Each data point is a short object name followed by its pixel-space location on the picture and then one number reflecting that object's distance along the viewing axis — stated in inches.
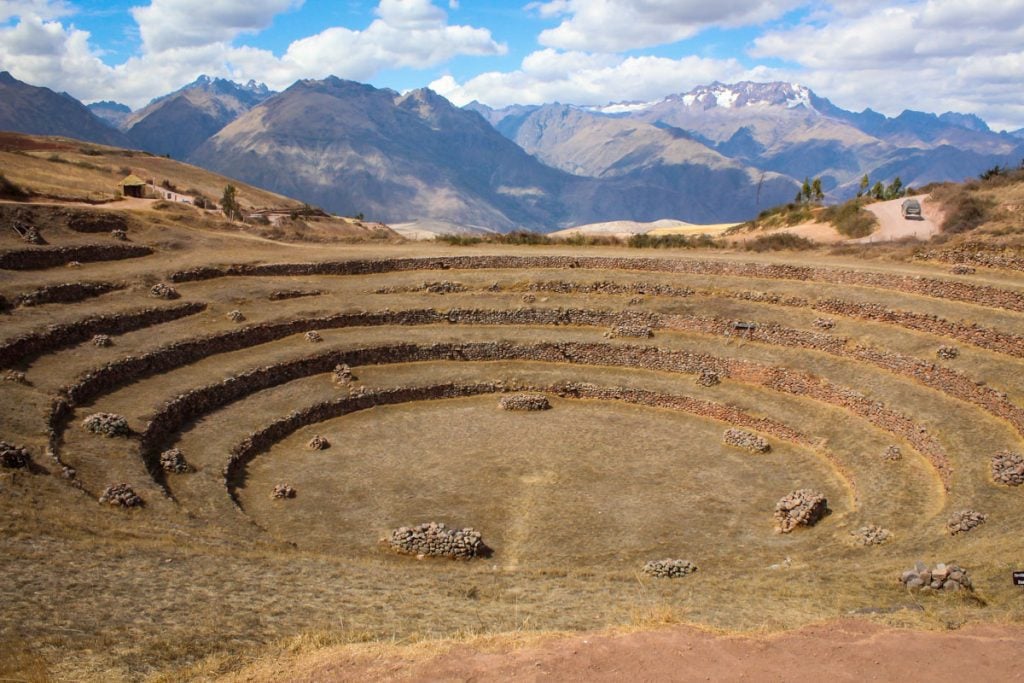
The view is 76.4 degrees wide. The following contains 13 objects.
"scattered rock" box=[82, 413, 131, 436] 1165.1
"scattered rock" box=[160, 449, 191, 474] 1157.1
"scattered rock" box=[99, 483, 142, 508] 928.9
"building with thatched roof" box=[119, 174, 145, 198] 3181.6
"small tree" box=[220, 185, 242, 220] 3538.4
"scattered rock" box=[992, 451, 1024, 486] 1039.6
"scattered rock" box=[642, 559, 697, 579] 890.7
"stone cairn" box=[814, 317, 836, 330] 1750.7
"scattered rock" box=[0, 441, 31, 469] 900.6
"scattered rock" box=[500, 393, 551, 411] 1628.9
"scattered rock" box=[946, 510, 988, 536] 911.0
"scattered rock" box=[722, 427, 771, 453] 1386.8
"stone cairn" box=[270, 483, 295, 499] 1172.5
